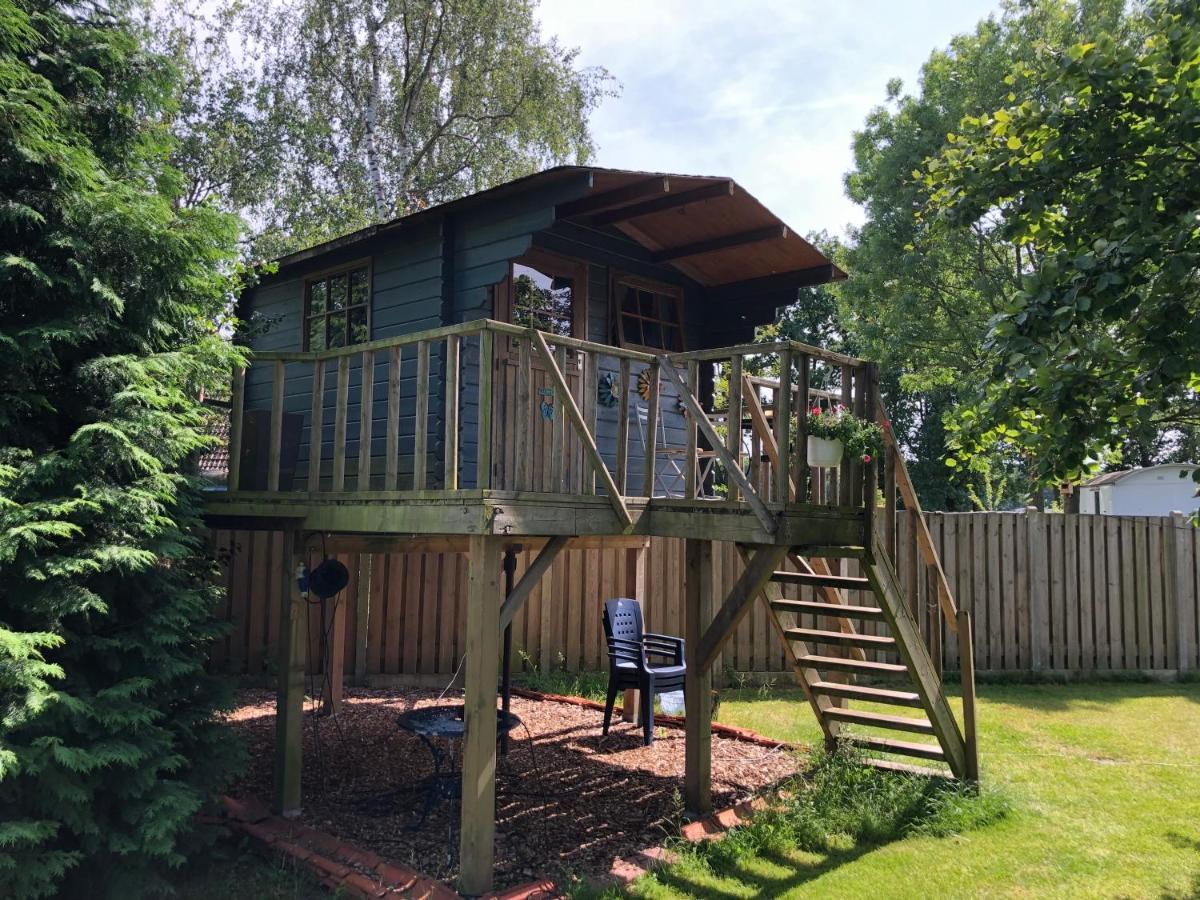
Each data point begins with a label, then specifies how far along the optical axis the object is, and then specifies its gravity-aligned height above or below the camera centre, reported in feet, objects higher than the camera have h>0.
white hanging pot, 17.30 +1.22
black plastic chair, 24.00 -4.35
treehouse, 16.33 +1.97
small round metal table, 16.99 -4.59
